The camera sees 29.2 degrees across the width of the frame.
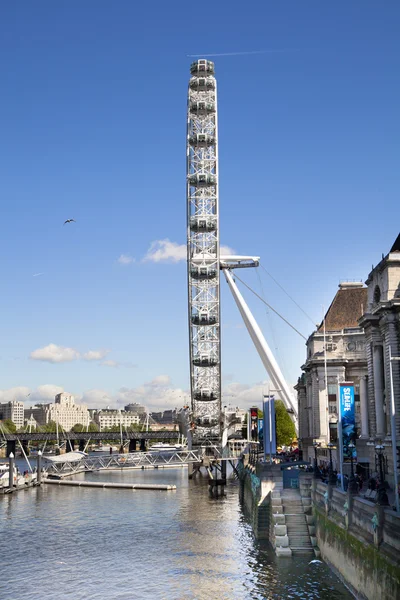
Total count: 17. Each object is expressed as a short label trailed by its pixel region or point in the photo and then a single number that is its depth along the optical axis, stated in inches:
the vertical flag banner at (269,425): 2349.9
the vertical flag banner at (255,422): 4020.7
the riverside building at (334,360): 3324.3
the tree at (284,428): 5408.5
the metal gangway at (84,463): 4200.3
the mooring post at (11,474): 3397.6
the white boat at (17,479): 3536.4
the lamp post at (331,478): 1560.2
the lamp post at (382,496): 1136.9
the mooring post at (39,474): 3791.8
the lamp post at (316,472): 1833.5
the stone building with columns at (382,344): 2027.6
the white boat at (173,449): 7386.8
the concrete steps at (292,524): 1630.3
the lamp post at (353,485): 1362.9
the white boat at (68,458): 4550.7
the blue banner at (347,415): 1701.5
